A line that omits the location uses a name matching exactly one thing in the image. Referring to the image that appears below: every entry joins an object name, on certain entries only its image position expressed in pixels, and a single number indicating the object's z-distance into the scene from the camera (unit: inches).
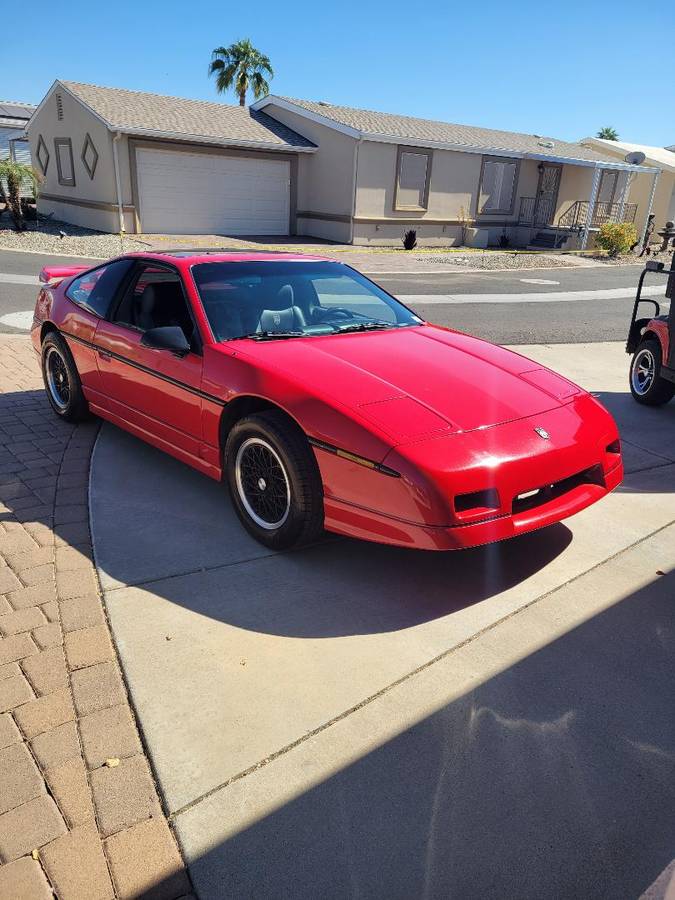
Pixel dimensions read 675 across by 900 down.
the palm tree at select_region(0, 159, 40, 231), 885.2
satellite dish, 1195.9
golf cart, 245.3
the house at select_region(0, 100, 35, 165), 1482.3
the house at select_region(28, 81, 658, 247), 912.3
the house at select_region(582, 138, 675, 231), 1325.0
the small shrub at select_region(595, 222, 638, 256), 1058.1
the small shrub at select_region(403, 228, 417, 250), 985.5
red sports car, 125.3
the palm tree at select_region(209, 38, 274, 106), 1713.8
